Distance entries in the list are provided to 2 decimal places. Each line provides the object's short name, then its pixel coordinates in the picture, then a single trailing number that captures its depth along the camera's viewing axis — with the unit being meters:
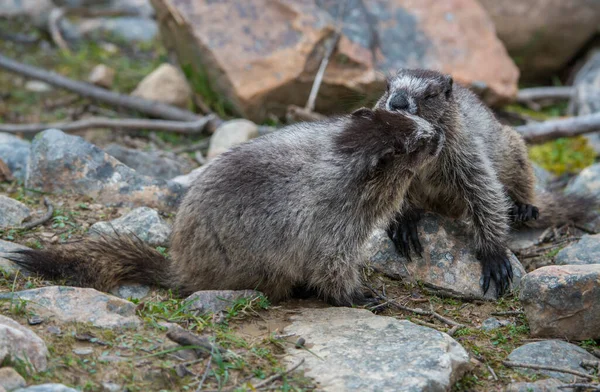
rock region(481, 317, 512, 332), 10.00
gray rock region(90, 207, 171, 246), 11.59
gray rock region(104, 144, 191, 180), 14.86
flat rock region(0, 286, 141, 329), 8.59
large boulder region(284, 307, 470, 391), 7.85
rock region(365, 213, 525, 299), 11.23
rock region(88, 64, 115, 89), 20.45
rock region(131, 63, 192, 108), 19.75
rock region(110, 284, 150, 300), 10.35
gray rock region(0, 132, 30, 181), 13.96
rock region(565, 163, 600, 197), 15.56
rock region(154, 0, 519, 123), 18.83
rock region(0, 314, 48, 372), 7.32
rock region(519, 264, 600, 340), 9.16
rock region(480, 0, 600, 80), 22.70
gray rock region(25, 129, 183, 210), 12.91
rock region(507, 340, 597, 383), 8.72
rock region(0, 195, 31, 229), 11.49
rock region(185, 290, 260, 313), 9.50
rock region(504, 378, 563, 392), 8.15
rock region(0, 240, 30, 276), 9.90
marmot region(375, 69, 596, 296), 11.47
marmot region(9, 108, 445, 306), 9.91
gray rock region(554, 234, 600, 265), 11.61
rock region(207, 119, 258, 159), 16.50
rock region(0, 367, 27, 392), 6.96
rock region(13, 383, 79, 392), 6.87
